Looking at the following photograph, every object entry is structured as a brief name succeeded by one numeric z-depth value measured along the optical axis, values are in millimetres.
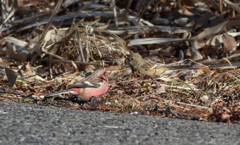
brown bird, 12805
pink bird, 9695
